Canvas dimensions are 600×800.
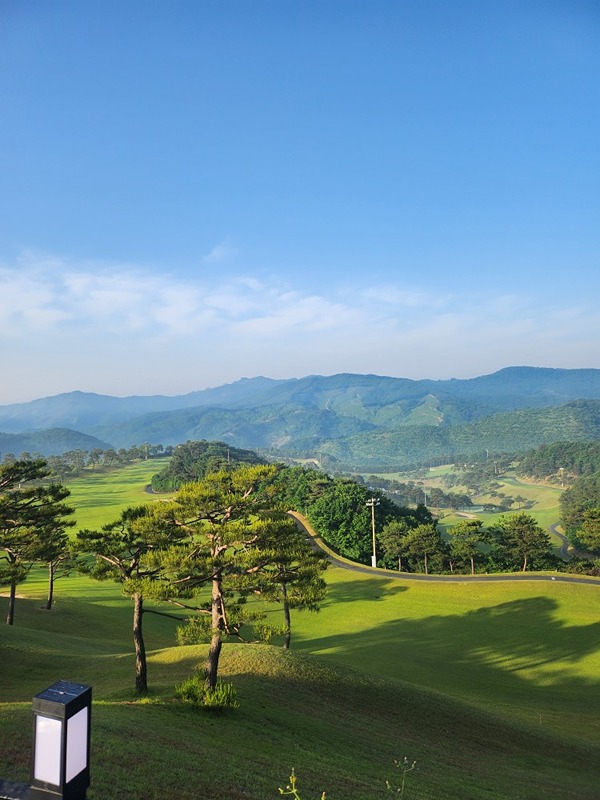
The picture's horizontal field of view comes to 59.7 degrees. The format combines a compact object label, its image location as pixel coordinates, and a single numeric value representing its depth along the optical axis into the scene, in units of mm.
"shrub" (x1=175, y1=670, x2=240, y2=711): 14086
